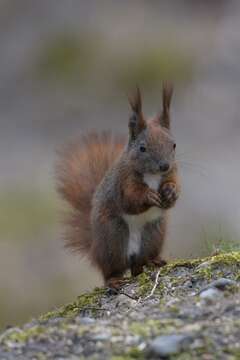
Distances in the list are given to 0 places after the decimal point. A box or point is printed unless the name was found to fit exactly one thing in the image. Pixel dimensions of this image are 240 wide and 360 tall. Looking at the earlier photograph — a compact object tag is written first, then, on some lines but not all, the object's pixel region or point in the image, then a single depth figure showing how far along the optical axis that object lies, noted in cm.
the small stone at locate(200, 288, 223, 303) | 867
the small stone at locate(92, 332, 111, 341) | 791
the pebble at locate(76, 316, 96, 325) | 839
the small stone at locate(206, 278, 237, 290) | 916
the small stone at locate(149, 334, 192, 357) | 751
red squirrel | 1093
